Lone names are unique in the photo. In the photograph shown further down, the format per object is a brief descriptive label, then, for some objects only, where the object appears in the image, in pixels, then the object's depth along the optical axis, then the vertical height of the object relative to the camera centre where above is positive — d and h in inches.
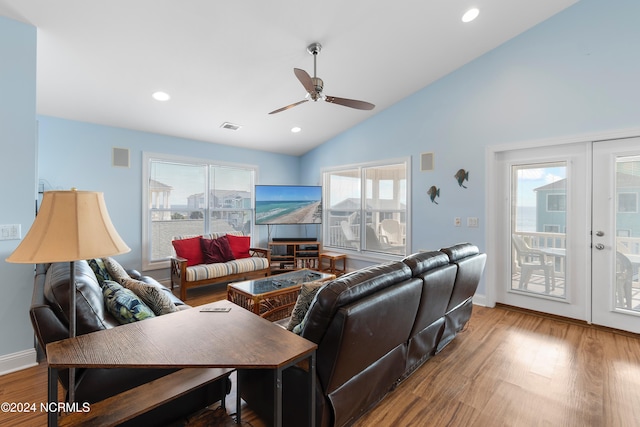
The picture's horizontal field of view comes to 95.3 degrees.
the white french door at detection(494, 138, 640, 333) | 115.7 -6.0
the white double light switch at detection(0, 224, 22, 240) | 87.4 -5.9
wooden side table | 209.6 -34.1
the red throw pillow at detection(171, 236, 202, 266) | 170.4 -21.2
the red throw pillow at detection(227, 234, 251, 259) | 192.7 -20.6
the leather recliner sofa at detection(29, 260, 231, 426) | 53.2 -22.6
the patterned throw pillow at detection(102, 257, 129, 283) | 97.4 -19.6
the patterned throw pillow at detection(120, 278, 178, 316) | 76.8 -22.9
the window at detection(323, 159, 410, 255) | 188.7 +5.5
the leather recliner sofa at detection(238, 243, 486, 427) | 55.4 -26.6
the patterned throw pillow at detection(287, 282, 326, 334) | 68.2 -21.0
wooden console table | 43.5 -22.1
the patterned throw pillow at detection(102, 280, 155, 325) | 68.5 -22.4
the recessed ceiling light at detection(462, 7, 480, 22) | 114.9 +80.7
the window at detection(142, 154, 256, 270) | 177.5 +9.2
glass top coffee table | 115.1 -32.4
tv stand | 206.2 -29.4
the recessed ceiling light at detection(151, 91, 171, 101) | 136.9 +56.2
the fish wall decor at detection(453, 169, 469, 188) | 153.8 +21.1
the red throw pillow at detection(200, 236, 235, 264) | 176.4 -22.5
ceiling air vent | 176.3 +54.4
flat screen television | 211.3 +7.7
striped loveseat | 155.0 -31.7
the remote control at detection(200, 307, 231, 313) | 65.3 -21.7
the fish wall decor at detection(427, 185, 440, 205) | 165.5 +13.4
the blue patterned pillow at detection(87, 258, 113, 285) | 97.1 -19.3
